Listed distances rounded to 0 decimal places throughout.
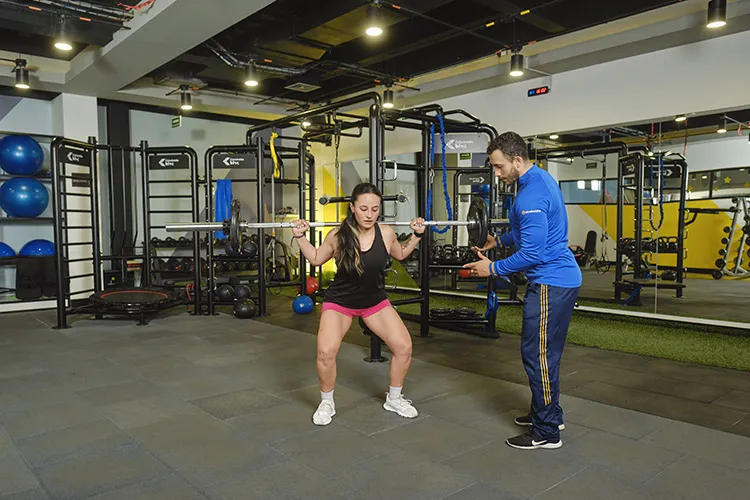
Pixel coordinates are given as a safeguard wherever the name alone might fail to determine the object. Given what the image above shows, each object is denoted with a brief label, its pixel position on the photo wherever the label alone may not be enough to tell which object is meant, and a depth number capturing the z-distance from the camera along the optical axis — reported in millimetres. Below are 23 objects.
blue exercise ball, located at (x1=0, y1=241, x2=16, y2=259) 6180
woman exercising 2631
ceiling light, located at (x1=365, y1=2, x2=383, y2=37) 4410
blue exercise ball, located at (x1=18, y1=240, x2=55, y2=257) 6281
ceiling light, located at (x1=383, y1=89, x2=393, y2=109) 6742
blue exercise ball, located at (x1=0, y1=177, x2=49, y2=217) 6082
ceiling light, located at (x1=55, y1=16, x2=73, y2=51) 4500
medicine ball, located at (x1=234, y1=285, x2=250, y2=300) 6160
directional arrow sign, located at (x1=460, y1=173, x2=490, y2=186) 6441
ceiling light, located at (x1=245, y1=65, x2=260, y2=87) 5748
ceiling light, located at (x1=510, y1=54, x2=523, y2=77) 5203
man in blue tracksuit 2268
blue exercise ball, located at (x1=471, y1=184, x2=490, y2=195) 6431
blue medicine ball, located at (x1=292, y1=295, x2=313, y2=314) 5910
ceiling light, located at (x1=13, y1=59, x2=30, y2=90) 5701
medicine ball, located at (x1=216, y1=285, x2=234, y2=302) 6146
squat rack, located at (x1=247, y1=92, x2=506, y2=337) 3910
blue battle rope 4445
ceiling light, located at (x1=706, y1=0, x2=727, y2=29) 3887
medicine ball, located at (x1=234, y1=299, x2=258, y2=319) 5668
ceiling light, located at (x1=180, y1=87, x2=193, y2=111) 6875
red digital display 5777
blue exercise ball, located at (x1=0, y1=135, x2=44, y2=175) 6035
